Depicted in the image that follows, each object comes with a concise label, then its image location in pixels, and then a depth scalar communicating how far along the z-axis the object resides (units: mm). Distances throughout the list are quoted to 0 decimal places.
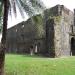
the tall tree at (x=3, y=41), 4757
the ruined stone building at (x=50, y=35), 9274
